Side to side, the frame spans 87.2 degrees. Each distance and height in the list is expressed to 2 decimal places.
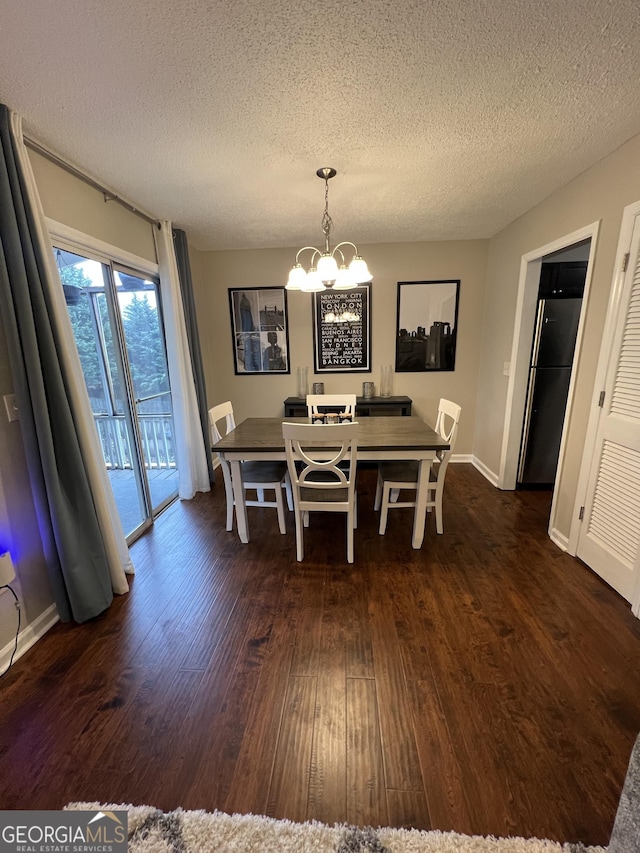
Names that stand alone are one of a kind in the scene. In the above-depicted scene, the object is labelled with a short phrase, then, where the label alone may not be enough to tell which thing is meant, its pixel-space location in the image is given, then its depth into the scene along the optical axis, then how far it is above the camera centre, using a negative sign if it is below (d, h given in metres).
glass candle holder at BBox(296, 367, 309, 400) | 4.08 -0.40
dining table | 2.24 -0.66
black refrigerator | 2.95 -0.39
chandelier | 2.06 +0.45
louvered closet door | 1.86 -0.70
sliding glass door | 2.38 -0.17
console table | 3.84 -0.68
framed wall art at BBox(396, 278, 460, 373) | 3.80 +0.23
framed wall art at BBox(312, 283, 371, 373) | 3.86 +0.16
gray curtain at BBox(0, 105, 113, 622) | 1.53 -0.30
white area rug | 0.99 -1.44
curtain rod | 1.75 +1.05
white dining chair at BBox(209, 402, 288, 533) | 2.52 -0.95
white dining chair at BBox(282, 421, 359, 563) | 1.99 -0.74
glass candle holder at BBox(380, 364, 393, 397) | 4.01 -0.40
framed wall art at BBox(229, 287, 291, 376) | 3.95 +0.21
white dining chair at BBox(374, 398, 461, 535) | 2.43 -0.95
